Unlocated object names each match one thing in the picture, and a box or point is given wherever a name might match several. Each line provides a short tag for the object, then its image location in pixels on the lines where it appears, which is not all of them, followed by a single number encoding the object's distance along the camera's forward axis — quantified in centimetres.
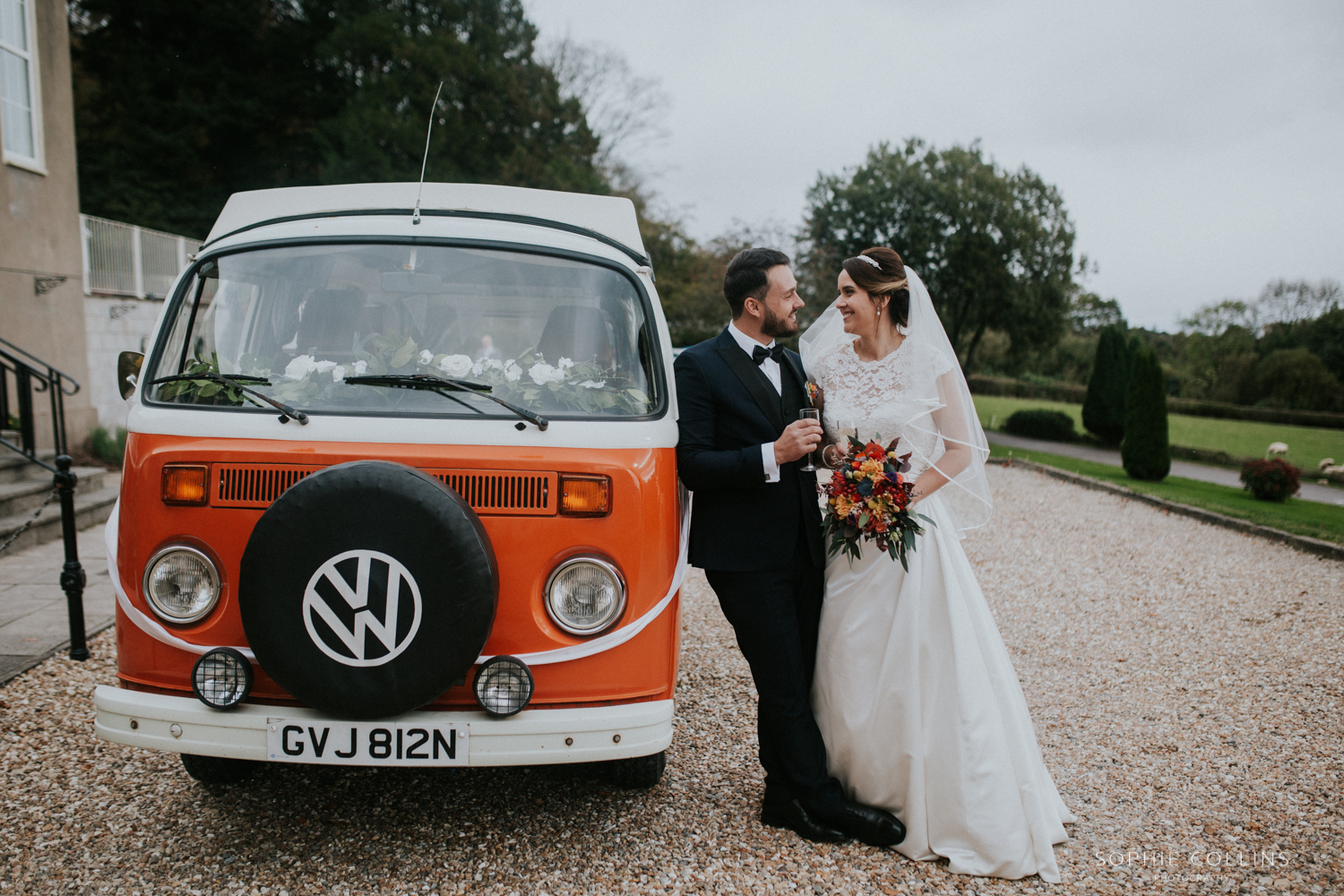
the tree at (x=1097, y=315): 6738
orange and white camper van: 240
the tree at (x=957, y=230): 2322
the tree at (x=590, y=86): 2964
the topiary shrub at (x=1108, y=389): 2259
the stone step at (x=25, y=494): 733
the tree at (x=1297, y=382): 3616
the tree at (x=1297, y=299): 4606
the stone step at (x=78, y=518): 711
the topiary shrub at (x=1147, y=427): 1485
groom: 300
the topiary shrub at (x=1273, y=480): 1292
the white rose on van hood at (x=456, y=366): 291
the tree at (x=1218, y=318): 5500
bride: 287
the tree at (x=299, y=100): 2533
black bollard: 461
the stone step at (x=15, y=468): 793
